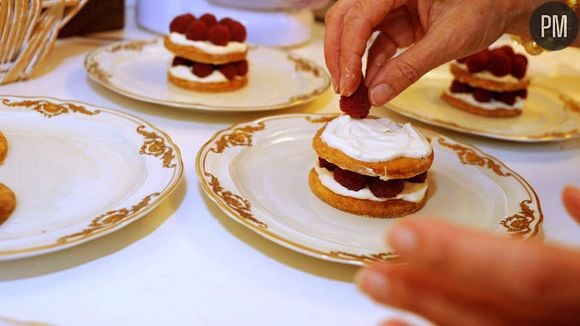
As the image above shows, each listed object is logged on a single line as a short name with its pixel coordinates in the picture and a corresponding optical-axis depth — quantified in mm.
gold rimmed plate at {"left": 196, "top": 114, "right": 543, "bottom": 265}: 390
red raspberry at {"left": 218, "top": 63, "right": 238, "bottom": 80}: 618
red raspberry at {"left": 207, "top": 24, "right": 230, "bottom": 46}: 609
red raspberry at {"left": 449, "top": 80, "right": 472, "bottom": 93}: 646
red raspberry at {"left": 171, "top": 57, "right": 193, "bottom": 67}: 631
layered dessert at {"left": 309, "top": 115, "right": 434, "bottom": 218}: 438
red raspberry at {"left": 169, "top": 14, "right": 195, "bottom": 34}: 629
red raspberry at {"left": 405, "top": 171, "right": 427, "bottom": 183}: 458
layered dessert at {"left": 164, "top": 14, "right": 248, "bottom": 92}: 615
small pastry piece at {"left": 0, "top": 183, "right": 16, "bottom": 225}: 375
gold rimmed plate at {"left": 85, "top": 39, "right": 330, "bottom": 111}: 572
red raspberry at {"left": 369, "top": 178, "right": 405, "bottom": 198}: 441
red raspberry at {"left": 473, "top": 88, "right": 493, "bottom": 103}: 632
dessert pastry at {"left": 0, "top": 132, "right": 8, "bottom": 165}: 443
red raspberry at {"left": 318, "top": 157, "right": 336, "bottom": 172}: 465
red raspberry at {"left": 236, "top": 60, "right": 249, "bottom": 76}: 631
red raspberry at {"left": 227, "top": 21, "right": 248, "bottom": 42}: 629
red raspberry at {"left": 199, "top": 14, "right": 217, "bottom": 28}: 635
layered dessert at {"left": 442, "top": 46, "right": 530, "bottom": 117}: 630
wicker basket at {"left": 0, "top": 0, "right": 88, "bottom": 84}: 534
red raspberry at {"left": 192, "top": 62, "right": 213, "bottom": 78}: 613
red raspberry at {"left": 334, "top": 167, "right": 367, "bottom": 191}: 443
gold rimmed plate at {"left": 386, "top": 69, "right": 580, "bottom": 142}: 571
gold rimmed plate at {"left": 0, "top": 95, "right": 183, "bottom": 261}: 365
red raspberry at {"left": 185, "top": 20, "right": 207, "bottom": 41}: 614
